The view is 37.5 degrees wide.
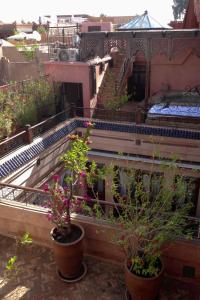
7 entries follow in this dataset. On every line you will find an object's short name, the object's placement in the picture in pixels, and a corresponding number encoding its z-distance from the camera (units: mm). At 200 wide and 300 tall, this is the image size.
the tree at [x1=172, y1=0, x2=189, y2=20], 55347
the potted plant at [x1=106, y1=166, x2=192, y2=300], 4891
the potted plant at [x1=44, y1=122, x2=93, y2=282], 5375
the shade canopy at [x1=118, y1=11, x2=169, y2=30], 12797
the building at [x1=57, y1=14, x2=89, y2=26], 28750
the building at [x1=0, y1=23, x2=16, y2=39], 30625
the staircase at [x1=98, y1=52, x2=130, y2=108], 11780
